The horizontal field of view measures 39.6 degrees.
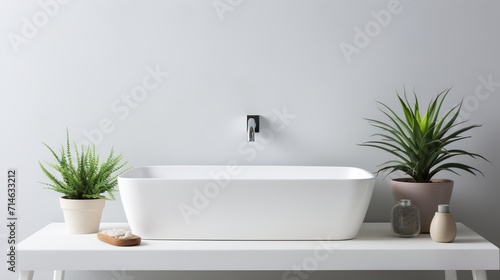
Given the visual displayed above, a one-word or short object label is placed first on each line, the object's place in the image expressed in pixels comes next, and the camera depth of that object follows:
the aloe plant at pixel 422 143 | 2.69
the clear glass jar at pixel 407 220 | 2.58
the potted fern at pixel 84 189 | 2.65
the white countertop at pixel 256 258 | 2.38
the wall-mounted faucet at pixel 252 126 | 2.87
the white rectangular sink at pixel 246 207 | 2.44
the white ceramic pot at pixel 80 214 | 2.65
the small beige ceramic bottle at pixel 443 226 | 2.47
